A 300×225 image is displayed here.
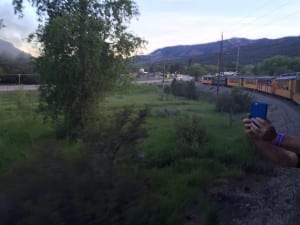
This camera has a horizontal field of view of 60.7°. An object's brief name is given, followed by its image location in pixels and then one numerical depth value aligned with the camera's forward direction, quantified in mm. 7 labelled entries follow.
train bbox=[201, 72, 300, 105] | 20252
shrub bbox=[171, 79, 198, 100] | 37499
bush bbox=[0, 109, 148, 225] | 2940
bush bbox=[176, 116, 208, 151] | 11480
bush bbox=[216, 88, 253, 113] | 24690
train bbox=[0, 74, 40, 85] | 42461
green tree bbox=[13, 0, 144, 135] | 11087
